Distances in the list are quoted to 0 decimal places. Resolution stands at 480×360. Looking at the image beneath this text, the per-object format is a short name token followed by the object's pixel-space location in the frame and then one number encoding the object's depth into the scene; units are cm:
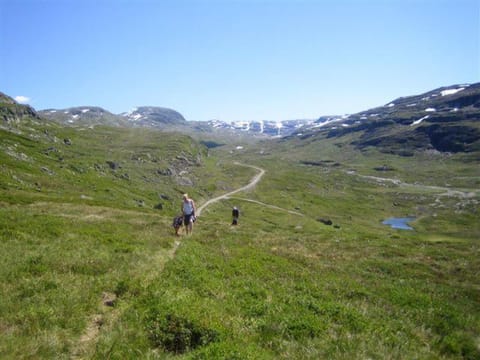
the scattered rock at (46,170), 8646
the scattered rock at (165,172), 15941
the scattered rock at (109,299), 1157
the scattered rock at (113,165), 13121
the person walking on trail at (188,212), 2623
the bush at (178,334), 905
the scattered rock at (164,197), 11906
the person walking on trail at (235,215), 3725
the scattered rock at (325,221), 12110
